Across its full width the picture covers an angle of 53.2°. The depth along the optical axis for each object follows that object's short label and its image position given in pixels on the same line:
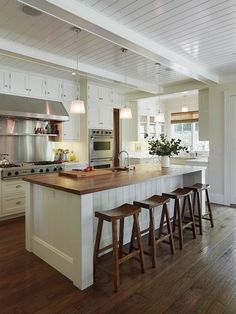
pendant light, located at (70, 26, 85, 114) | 3.04
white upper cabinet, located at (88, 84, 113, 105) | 5.47
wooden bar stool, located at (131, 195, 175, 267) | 2.61
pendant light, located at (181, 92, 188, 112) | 7.04
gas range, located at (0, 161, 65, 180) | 4.04
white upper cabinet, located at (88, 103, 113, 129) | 5.48
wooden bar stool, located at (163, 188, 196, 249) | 3.07
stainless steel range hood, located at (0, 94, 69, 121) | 4.20
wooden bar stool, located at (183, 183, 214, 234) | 3.52
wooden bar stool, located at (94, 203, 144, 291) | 2.18
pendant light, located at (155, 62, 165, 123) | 4.62
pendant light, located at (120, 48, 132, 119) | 3.71
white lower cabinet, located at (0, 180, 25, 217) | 4.02
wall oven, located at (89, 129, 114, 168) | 5.46
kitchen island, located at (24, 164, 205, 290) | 2.21
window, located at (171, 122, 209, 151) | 7.31
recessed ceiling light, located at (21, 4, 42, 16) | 2.41
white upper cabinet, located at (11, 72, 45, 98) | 4.46
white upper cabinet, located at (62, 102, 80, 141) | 5.23
